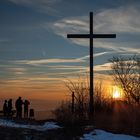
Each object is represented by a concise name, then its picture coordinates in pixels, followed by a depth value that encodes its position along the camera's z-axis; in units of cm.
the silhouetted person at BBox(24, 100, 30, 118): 3534
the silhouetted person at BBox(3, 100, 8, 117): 3554
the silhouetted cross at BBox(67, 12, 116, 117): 2595
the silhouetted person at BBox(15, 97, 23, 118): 3474
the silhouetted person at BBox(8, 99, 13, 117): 3509
